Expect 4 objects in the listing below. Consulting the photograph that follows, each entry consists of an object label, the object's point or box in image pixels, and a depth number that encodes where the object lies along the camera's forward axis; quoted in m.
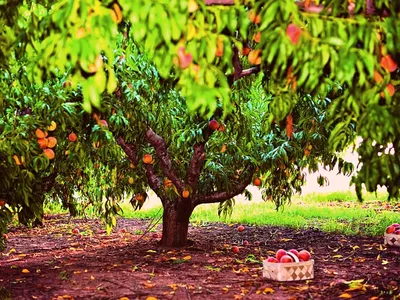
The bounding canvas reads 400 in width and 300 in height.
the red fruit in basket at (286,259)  6.71
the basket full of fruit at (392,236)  8.80
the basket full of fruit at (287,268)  6.59
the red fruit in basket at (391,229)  9.02
